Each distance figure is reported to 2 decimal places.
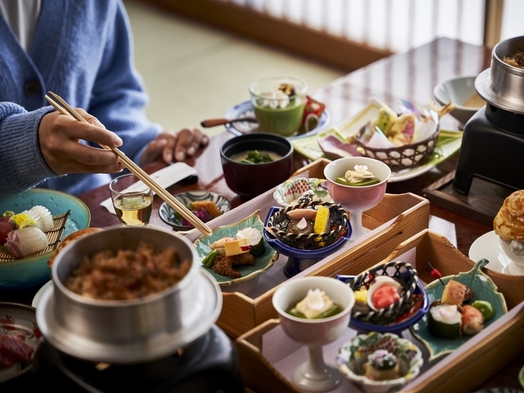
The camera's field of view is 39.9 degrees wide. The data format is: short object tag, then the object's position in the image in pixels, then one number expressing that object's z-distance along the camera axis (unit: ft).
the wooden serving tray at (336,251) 4.32
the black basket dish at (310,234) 4.76
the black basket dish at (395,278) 3.99
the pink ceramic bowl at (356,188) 4.84
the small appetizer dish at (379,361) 3.67
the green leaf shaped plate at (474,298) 4.11
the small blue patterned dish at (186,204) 5.71
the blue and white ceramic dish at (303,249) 4.75
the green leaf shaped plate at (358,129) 6.18
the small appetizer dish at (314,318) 3.68
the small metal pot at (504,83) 5.19
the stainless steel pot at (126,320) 3.12
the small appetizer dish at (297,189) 5.45
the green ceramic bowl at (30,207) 4.93
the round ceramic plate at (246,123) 7.14
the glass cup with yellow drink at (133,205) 5.37
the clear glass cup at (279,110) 7.05
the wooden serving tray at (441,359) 3.83
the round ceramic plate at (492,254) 4.85
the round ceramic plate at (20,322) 4.48
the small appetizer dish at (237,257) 4.72
